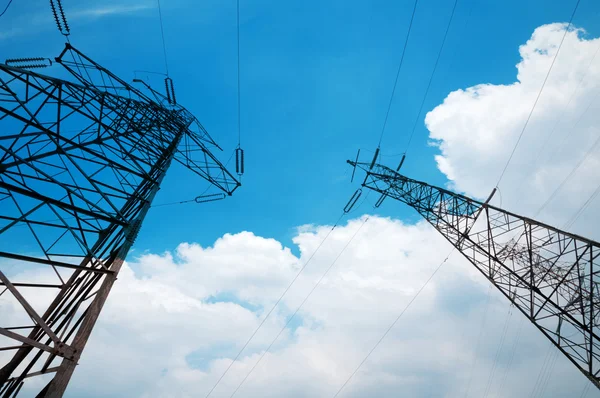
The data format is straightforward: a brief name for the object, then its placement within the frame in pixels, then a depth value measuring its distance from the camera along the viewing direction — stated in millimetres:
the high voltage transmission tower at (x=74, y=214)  5949
